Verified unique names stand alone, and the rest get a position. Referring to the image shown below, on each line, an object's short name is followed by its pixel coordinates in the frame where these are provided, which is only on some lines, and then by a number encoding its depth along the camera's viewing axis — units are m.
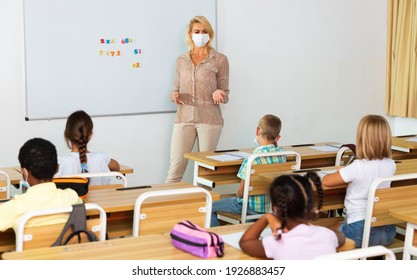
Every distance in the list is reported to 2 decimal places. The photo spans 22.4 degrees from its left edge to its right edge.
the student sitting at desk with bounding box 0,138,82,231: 4.70
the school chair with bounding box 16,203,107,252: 4.41
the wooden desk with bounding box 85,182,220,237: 5.21
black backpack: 4.53
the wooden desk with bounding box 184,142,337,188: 7.48
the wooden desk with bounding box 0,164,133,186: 6.78
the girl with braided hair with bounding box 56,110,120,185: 6.55
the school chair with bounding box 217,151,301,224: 6.84
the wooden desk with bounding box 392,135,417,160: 8.79
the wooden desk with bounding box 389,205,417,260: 4.95
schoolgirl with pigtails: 3.98
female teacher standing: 9.45
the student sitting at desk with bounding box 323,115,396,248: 5.97
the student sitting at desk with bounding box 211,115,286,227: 7.09
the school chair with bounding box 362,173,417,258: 5.70
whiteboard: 8.84
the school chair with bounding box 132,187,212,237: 5.11
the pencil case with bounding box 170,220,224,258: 3.99
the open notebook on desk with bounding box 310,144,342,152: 8.28
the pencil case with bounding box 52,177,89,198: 5.43
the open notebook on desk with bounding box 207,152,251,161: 7.58
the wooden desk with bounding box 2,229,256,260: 3.94
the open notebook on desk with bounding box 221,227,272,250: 4.33
